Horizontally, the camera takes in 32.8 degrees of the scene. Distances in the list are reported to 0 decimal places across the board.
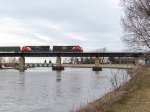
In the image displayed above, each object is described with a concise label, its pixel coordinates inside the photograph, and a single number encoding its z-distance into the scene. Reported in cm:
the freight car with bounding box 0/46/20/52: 9850
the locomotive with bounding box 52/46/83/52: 9898
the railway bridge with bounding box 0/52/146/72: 9801
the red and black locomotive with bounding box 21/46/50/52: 9834
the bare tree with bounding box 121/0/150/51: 2202
